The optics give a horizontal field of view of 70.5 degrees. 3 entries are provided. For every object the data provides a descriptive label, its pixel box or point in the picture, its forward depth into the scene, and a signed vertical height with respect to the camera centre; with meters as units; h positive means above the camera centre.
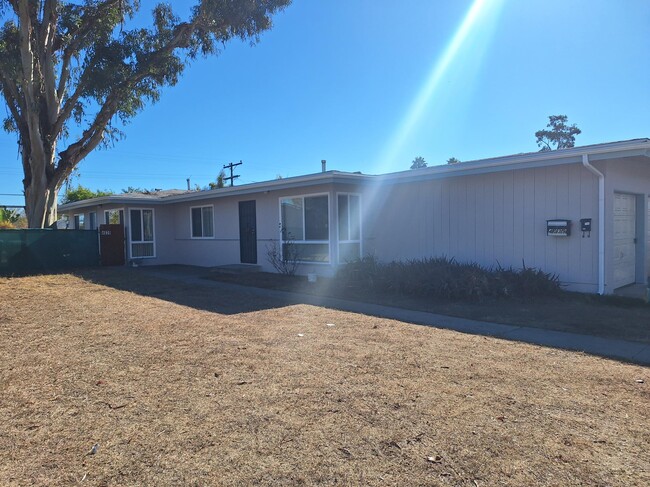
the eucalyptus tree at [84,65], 16.67 +6.50
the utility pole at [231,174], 37.28 +4.94
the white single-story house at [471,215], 9.35 +0.38
